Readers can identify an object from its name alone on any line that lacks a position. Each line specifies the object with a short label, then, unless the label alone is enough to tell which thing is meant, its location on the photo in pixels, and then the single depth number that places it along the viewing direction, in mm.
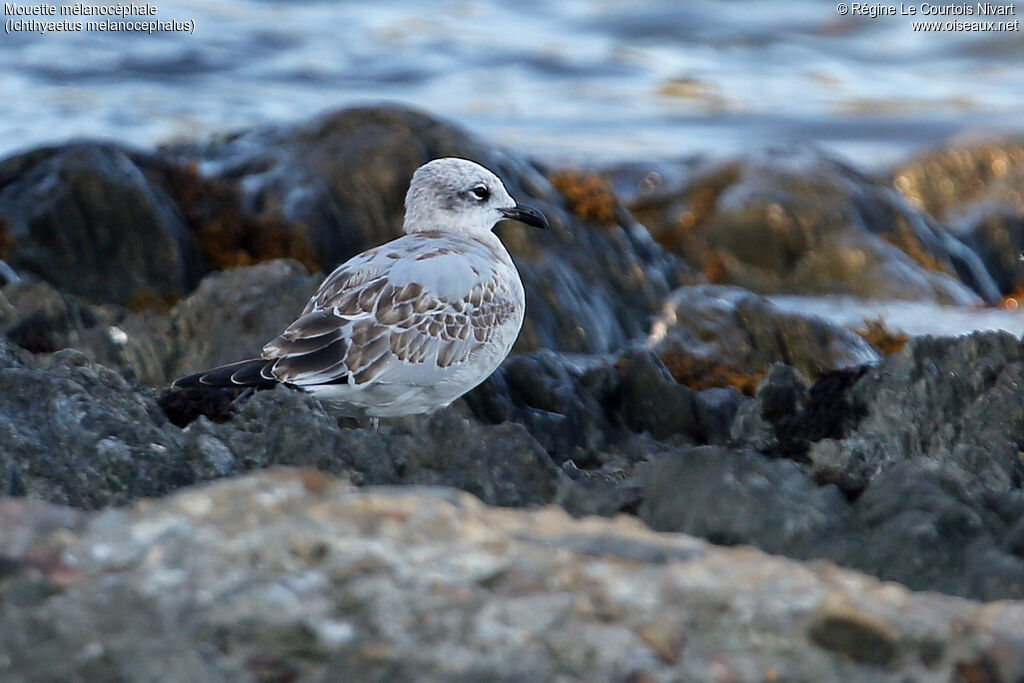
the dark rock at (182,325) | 16016
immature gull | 12672
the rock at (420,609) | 5844
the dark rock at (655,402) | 15312
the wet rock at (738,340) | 20312
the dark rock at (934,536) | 7289
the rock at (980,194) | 32906
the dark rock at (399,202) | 22766
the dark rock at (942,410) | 11891
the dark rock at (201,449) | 9508
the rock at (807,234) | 29141
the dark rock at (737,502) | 7590
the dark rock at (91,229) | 21734
